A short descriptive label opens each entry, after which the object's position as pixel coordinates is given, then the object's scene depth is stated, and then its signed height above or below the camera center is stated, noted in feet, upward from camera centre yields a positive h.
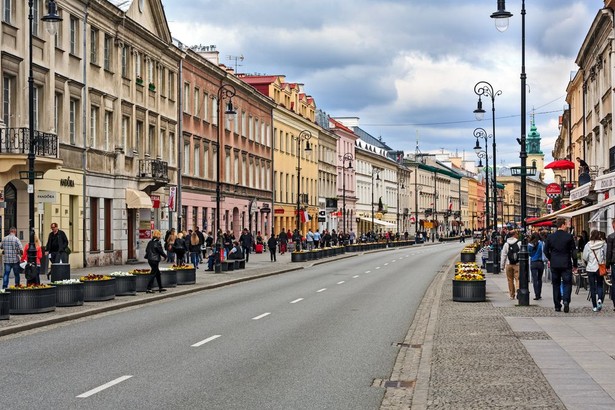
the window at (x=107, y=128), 142.82 +15.79
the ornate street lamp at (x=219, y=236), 131.13 -0.26
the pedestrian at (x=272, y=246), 180.34 -2.25
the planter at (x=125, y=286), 84.58 -4.41
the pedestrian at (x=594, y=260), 67.41 -1.99
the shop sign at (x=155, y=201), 162.50 +5.68
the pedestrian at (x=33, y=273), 83.87 -3.29
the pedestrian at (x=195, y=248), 144.36 -2.02
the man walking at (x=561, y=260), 67.51 -1.99
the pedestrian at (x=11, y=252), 85.56 -1.42
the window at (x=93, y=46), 138.00 +27.02
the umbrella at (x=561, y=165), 165.27 +11.41
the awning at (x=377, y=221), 389.52 +4.78
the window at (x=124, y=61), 152.05 +27.17
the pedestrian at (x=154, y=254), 87.30 -1.73
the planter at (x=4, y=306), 60.09 -4.33
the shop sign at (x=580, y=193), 124.47 +5.14
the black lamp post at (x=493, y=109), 135.06 +17.16
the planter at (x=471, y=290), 79.15 -4.72
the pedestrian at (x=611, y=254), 65.87 -1.55
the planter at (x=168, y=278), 96.92 -4.38
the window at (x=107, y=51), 144.05 +27.27
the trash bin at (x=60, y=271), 89.20 -3.32
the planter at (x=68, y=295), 71.61 -4.36
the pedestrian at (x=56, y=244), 100.58 -0.89
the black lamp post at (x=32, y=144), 83.82 +8.17
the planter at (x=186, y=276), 102.63 -4.43
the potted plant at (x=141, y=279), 89.17 -4.04
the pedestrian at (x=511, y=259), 80.53 -2.25
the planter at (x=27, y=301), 65.00 -4.35
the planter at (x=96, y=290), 76.89 -4.34
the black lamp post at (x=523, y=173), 73.41 +4.81
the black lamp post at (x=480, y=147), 192.13 +16.76
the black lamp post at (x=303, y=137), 305.12 +30.62
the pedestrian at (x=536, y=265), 79.10 -2.71
